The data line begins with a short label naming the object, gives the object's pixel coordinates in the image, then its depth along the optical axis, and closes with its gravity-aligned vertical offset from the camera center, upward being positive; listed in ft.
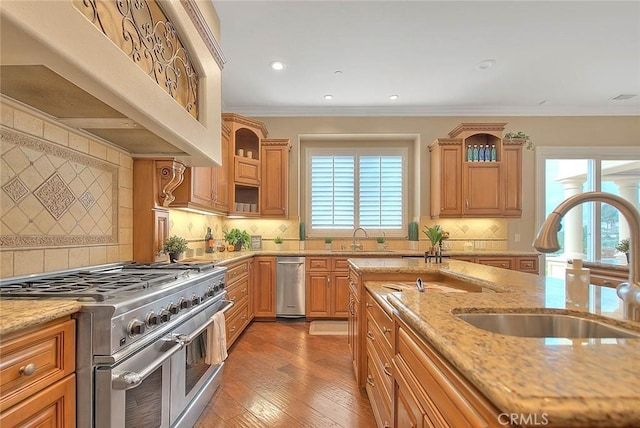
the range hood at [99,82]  3.04 +1.84
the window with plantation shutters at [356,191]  15.87 +1.51
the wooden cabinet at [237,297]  9.59 -2.87
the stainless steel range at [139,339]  3.68 -1.81
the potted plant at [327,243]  14.92 -1.19
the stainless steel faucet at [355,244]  14.85 -1.26
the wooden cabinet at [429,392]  2.00 -1.46
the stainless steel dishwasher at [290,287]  13.05 -2.95
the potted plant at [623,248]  10.93 -0.98
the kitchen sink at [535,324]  3.21 -1.14
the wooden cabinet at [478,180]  14.08 +1.88
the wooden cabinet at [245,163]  13.07 +2.52
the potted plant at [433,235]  11.79 -0.60
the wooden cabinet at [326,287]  13.04 -2.95
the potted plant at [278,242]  14.83 -1.14
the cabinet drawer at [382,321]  4.66 -1.81
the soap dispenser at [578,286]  3.68 -0.82
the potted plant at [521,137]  14.20 +3.98
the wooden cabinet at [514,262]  13.08 -1.82
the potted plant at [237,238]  13.56 -0.90
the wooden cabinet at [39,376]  2.85 -1.66
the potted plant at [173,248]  8.50 -0.84
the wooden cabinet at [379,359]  4.74 -2.55
